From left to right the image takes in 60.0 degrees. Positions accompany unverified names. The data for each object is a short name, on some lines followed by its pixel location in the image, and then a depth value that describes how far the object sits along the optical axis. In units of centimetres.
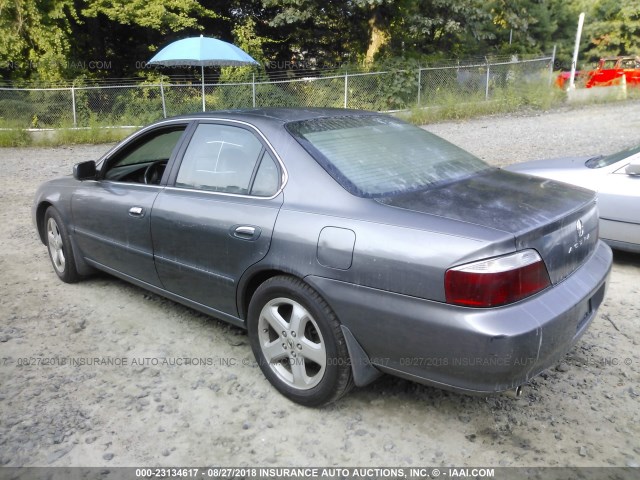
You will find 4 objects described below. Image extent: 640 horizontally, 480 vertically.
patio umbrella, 1201
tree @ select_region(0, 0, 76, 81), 1555
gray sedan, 239
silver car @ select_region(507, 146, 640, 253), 482
